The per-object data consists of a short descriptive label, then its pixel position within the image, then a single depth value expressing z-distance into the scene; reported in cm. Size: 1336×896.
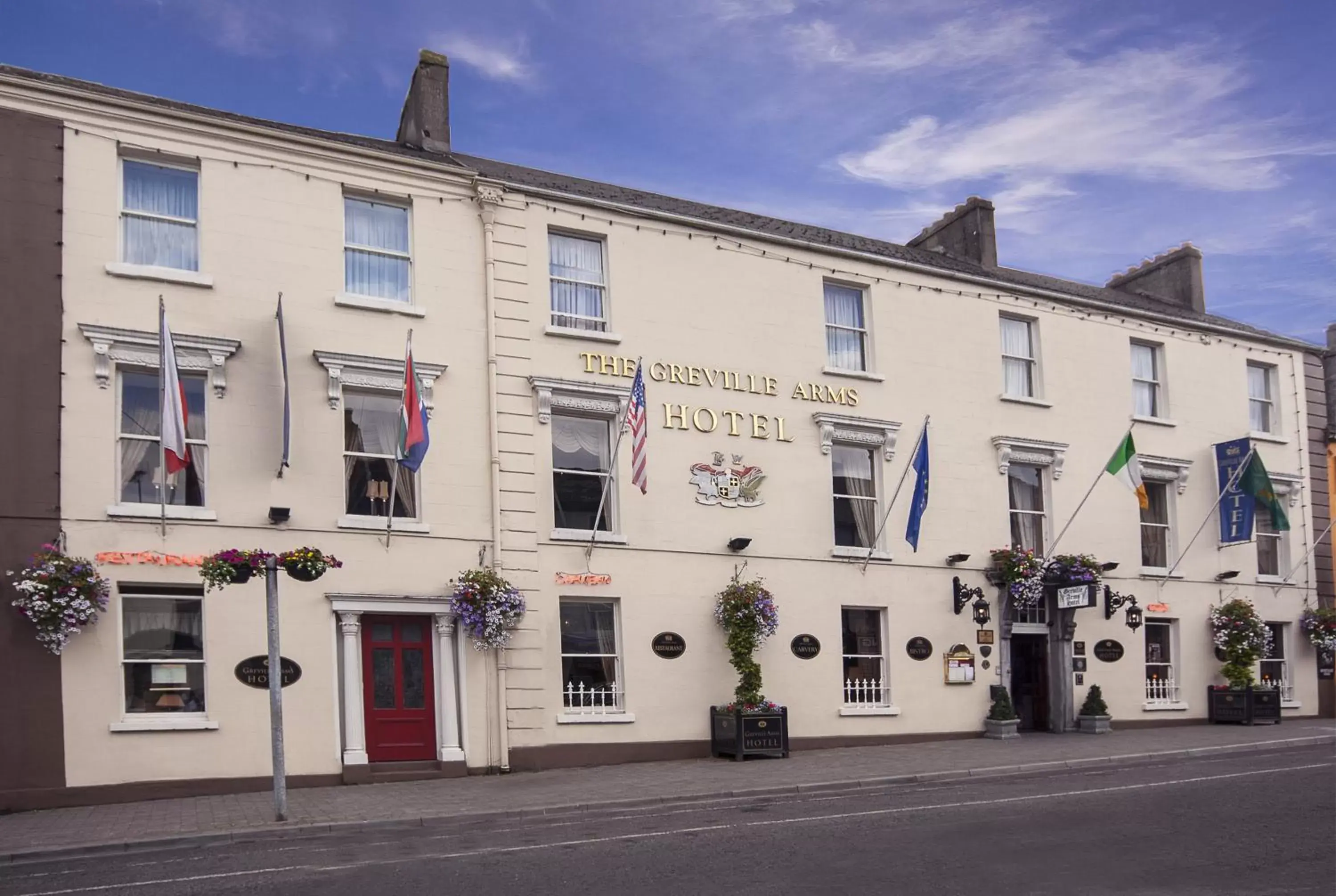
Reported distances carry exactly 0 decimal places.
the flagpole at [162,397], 1738
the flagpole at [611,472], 2102
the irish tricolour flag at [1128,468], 2520
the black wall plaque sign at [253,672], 1847
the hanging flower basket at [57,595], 1686
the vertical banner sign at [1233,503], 2828
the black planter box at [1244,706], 2769
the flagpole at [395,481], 1916
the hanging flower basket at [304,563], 1600
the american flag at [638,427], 2039
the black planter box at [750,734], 2144
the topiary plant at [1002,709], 2498
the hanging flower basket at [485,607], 1961
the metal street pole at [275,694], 1529
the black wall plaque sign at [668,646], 2186
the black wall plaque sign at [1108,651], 2688
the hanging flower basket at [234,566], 1573
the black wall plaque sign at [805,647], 2322
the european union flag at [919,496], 2358
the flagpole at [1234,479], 2781
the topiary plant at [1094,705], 2598
